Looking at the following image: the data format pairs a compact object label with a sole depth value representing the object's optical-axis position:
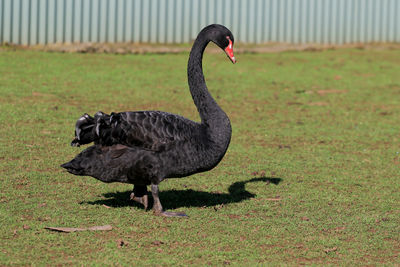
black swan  12.95
